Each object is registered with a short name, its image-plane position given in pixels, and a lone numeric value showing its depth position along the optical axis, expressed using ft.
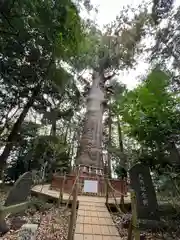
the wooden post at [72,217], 5.79
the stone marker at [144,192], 6.40
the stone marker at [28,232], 5.20
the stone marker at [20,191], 7.73
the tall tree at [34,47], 7.21
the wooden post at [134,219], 5.28
